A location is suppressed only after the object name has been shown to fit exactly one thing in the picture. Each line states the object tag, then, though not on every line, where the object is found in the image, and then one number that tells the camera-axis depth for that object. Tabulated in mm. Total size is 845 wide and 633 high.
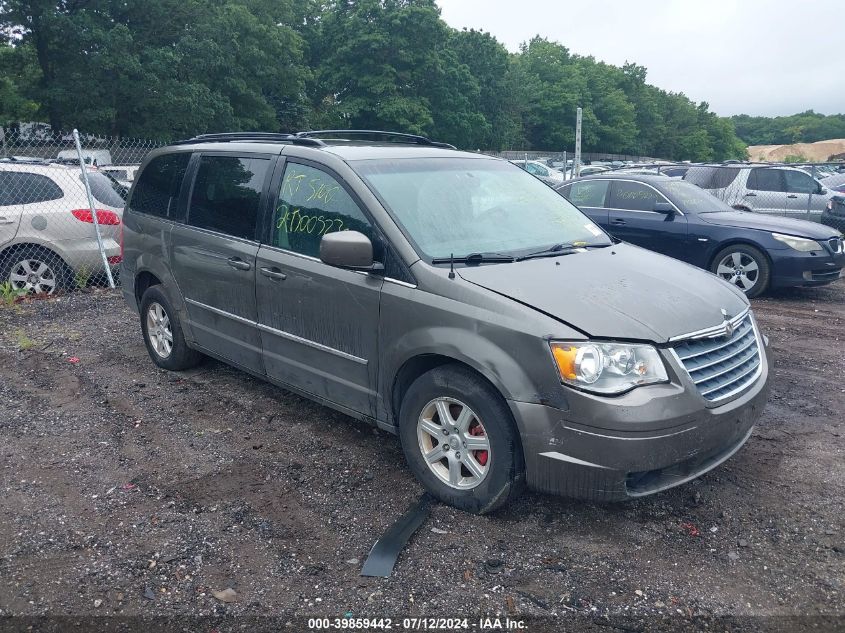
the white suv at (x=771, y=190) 13688
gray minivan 3076
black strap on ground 3107
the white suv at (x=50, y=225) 7938
